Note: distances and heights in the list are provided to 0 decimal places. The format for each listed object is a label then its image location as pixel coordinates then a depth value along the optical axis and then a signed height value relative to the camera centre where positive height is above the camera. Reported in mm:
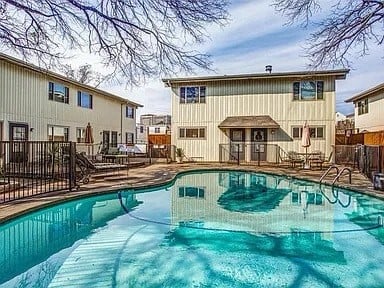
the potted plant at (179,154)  21234 -727
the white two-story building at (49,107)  14656 +1937
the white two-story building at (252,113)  19312 +1778
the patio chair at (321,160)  17234 -959
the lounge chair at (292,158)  17722 -892
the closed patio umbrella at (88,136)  17250 +343
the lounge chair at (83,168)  11726 -947
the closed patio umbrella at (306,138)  17097 +221
